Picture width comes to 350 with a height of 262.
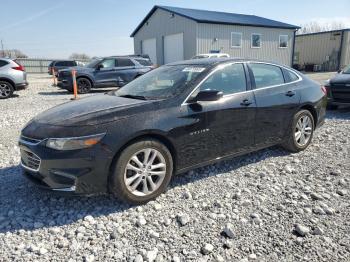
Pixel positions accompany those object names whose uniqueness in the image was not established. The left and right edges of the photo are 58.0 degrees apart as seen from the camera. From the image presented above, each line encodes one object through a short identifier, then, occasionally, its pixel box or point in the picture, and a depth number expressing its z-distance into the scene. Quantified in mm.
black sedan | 3154
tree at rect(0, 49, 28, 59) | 48362
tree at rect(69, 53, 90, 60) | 68044
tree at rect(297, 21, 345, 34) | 73725
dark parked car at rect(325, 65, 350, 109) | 8141
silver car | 12383
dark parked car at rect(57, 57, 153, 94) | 14062
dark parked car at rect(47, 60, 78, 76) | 29505
